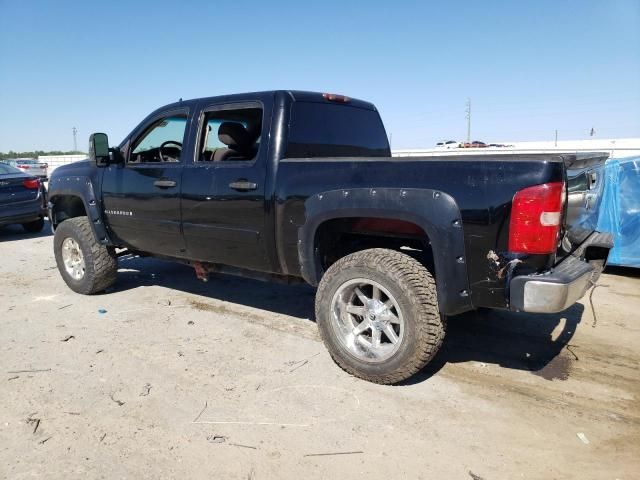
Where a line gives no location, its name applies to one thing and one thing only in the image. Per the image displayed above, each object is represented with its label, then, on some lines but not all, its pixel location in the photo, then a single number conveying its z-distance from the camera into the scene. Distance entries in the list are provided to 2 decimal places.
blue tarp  6.18
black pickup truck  2.66
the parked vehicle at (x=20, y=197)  9.20
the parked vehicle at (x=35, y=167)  23.39
